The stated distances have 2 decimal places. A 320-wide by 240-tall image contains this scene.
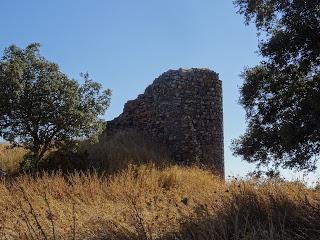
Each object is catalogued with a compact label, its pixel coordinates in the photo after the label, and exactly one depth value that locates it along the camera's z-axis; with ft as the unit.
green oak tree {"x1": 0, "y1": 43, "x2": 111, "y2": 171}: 51.62
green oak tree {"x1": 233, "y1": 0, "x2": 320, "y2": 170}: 36.37
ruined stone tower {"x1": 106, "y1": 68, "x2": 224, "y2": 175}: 69.31
